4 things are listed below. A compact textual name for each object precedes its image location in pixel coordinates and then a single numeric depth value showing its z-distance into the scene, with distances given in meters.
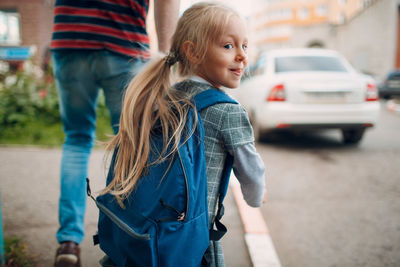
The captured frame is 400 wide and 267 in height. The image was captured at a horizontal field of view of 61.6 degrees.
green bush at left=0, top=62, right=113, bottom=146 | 5.41
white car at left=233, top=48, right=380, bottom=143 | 5.15
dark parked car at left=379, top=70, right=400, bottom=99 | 14.19
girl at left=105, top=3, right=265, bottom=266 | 1.27
